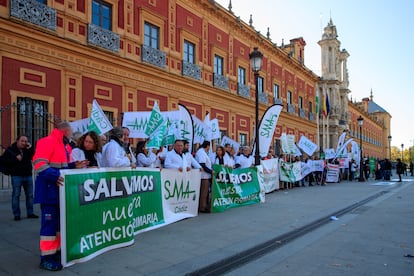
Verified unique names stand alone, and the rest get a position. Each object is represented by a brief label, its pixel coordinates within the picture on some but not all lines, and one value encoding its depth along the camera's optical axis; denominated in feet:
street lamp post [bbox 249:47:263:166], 38.99
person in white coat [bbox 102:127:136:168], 19.70
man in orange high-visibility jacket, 15.29
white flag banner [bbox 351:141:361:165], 88.07
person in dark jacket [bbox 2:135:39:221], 25.43
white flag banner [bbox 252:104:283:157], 40.52
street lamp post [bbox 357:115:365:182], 82.62
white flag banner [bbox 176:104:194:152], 34.09
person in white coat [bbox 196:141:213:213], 30.91
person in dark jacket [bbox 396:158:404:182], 83.43
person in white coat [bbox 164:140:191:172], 27.63
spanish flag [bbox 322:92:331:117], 107.71
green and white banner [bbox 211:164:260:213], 31.48
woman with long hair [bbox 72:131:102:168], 17.43
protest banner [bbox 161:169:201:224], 25.31
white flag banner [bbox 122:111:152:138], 37.01
